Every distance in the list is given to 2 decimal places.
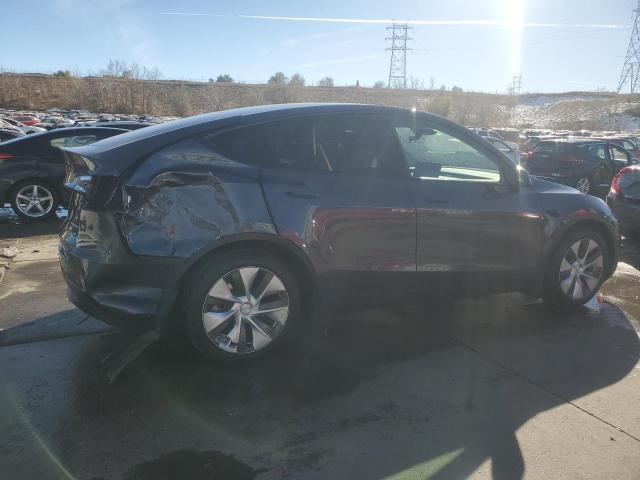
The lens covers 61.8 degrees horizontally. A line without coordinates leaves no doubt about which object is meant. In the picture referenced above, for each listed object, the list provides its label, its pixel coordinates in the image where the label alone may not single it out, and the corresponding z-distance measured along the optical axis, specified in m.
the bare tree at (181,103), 58.09
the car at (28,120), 29.41
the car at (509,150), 16.66
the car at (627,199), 7.25
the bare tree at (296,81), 75.06
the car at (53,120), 31.33
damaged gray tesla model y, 3.19
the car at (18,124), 20.16
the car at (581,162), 13.70
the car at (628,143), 18.09
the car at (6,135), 14.30
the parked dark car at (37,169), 8.28
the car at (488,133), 24.89
